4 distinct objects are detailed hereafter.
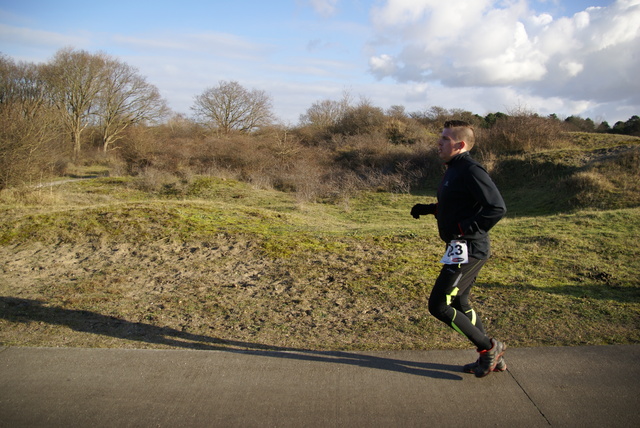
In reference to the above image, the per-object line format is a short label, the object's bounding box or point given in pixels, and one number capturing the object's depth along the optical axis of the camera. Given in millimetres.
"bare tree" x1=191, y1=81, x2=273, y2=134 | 43219
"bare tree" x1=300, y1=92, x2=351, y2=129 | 45375
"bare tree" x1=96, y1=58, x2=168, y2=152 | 42938
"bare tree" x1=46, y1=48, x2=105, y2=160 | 40031
